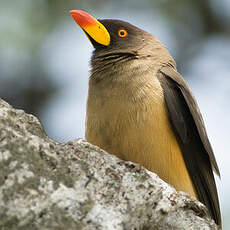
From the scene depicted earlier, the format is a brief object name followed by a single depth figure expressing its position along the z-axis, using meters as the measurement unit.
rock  5.64
